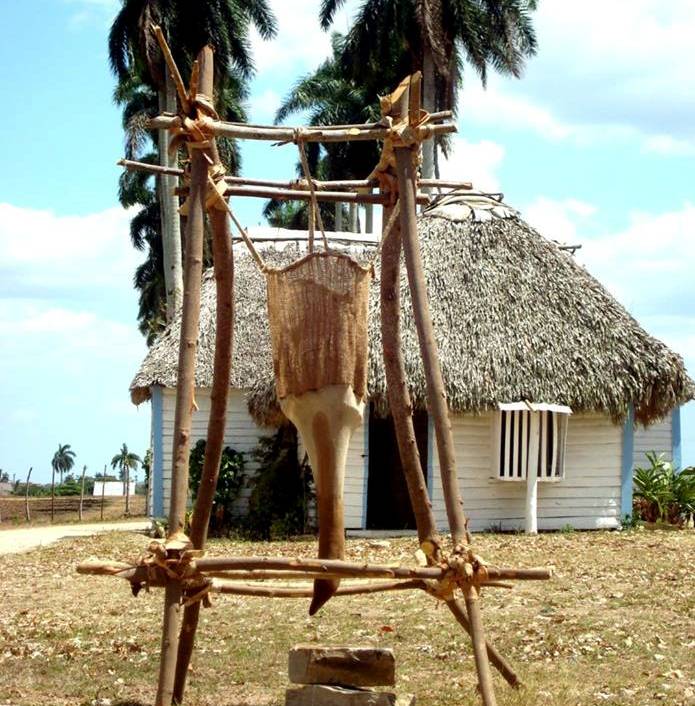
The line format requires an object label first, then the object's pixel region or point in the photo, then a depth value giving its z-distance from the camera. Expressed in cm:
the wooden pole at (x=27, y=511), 2820
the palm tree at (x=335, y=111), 3509
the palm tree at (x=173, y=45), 2547
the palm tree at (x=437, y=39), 2686
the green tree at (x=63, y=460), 8130
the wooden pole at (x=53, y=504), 2886
